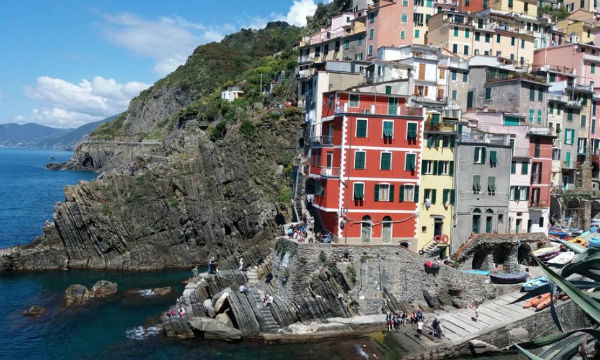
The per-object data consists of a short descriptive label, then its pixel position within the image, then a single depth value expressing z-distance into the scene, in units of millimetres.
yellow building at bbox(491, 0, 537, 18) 72312
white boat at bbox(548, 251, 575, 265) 41062
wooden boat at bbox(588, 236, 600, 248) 42912
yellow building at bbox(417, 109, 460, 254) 42500
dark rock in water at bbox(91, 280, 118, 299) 44250
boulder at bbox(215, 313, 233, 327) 36722
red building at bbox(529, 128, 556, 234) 48031
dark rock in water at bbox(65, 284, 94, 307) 42344
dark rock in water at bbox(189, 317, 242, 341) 34938
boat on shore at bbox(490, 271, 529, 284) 39438
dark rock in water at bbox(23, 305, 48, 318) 39625
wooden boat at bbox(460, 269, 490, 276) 40459
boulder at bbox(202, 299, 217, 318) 38019
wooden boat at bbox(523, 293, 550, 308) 36750
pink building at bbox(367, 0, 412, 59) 65312
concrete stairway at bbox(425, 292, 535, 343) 34812
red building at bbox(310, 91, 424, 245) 40312
